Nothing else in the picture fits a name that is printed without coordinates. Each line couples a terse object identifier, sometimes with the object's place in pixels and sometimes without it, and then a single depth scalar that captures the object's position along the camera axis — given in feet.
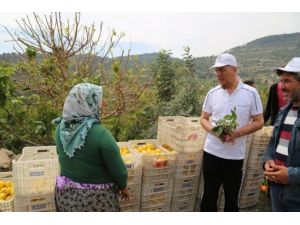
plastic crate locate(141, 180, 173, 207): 8.11
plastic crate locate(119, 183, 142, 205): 7.85
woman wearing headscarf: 5.06
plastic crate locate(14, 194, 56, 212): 6.66
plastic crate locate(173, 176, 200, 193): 8.62
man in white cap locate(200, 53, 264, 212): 6.88
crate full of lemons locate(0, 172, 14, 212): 6.64
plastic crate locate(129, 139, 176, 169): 7.90
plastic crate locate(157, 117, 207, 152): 8.51
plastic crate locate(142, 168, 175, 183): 7.98
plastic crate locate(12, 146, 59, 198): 6.48
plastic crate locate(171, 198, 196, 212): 8.79
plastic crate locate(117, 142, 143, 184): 7.59
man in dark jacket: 4.76
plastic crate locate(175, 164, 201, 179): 8.56
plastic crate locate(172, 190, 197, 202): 8.73
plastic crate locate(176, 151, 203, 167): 8.54
